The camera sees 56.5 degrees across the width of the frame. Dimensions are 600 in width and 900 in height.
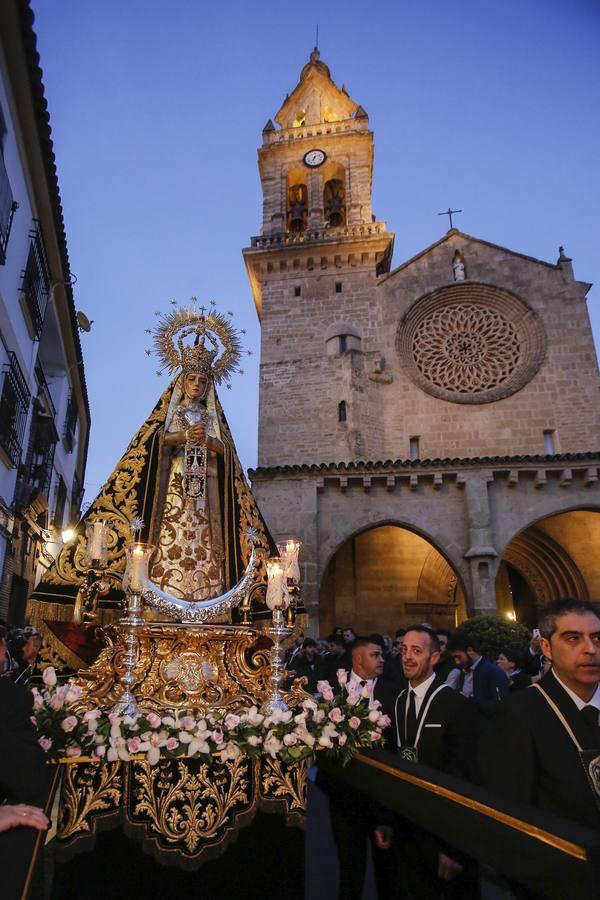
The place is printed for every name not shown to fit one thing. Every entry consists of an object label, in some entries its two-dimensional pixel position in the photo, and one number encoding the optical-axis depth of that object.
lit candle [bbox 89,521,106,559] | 3.47
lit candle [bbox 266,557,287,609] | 3.54
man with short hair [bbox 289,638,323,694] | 7.91
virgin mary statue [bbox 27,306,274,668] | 4.04
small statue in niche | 20.28
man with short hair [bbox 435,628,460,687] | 5.04
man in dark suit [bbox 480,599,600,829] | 1.99
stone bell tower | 18.88
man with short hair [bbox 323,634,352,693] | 7.86
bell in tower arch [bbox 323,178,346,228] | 22.78
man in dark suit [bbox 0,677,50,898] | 1.71
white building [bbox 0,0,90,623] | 9.29
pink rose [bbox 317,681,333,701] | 3.28
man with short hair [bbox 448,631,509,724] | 5.48
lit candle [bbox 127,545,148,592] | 3.36
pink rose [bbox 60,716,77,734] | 2.79
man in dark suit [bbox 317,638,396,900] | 3.10
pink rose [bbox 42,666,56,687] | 2.99
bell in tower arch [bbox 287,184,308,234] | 23.16
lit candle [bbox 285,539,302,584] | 3.76
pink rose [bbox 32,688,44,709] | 2.96
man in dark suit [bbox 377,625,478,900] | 2.57
